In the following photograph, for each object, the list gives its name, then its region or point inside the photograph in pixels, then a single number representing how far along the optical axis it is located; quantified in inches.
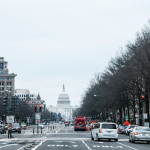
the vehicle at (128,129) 2367.1
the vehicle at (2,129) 2709.2
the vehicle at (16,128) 2835.4
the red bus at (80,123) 3412.9
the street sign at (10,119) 1952.5
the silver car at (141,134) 1430.9
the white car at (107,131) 1513.3
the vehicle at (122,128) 2618.1
